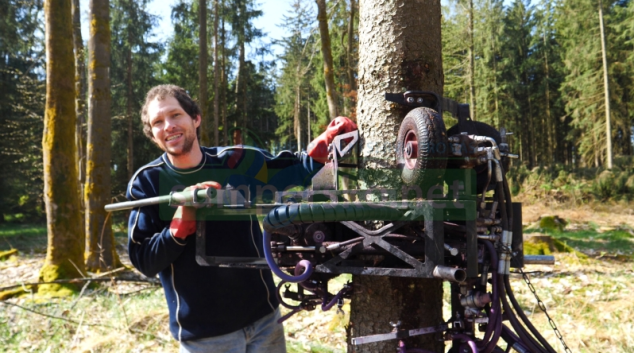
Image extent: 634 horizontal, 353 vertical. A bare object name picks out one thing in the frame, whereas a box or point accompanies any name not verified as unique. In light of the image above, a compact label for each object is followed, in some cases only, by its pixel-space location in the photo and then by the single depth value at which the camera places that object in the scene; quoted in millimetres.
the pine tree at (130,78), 26344
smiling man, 2535
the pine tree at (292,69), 13531
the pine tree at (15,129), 21953
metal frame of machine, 1511
